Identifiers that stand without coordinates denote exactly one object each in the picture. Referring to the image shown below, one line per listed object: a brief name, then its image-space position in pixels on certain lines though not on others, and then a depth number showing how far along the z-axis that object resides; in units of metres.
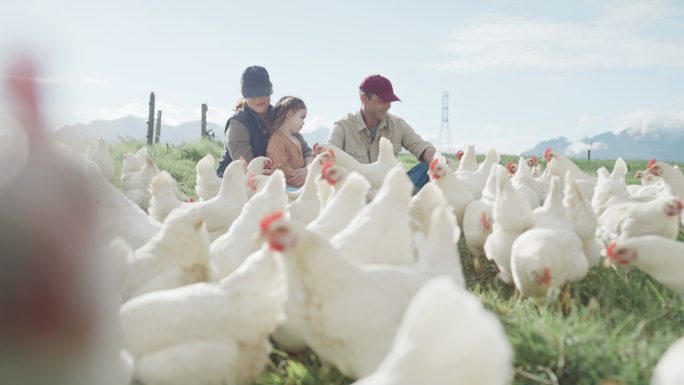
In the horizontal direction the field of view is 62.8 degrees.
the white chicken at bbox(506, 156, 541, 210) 4.74
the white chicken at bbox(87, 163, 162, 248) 3.11
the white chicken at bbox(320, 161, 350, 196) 3.53
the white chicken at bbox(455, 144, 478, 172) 6.00
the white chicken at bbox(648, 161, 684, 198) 5.03
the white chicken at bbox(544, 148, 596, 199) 5.28
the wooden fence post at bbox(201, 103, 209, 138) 15.65
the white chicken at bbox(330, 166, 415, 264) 2.47
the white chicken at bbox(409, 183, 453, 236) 3.13
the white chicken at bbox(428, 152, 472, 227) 4.30
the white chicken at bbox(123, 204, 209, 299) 2.55
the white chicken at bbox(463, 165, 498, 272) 3.86
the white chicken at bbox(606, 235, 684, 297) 2.89
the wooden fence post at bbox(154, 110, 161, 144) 14.78
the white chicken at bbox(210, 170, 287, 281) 2.92
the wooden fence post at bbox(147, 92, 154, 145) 14.13
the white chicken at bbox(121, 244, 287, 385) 2.05
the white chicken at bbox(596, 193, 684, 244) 3.74
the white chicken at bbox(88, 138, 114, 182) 6.12
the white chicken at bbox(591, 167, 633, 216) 4.44
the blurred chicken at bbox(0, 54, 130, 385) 1.33
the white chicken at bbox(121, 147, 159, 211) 5.61
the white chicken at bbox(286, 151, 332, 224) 3.88
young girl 5.98
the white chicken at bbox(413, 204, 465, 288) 2.31
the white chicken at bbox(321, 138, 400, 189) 4.98
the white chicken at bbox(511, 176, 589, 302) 2.88
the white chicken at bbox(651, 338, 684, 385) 1.51
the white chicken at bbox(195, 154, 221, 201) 5.41
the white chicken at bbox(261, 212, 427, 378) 1.98
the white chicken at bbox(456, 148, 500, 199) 5.16
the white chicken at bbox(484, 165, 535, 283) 3.41
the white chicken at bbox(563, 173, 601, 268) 3.51
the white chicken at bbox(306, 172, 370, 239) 2.91
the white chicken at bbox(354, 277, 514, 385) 1.23
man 6.25
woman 5.87
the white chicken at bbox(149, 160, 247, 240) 4.02
